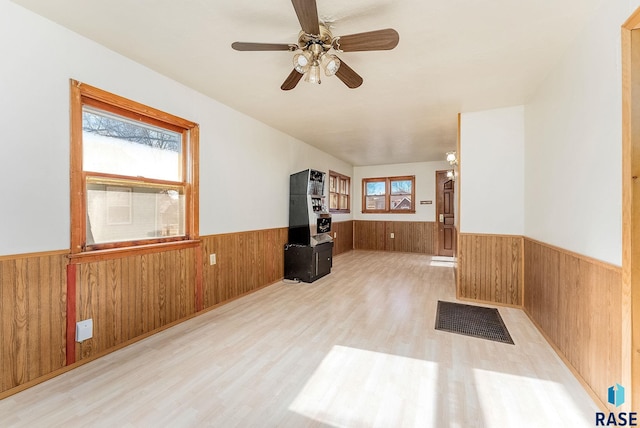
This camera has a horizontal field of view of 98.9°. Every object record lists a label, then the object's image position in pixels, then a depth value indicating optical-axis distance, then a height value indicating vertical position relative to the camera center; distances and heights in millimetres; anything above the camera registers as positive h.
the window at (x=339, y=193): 6809 +518
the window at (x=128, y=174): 2139 +359
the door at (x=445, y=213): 6934 -16
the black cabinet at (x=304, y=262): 4453 -825
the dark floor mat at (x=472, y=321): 2611 -1159
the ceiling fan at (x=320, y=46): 1711 +1137
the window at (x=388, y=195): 7562 +509
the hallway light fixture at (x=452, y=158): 4855 +976
